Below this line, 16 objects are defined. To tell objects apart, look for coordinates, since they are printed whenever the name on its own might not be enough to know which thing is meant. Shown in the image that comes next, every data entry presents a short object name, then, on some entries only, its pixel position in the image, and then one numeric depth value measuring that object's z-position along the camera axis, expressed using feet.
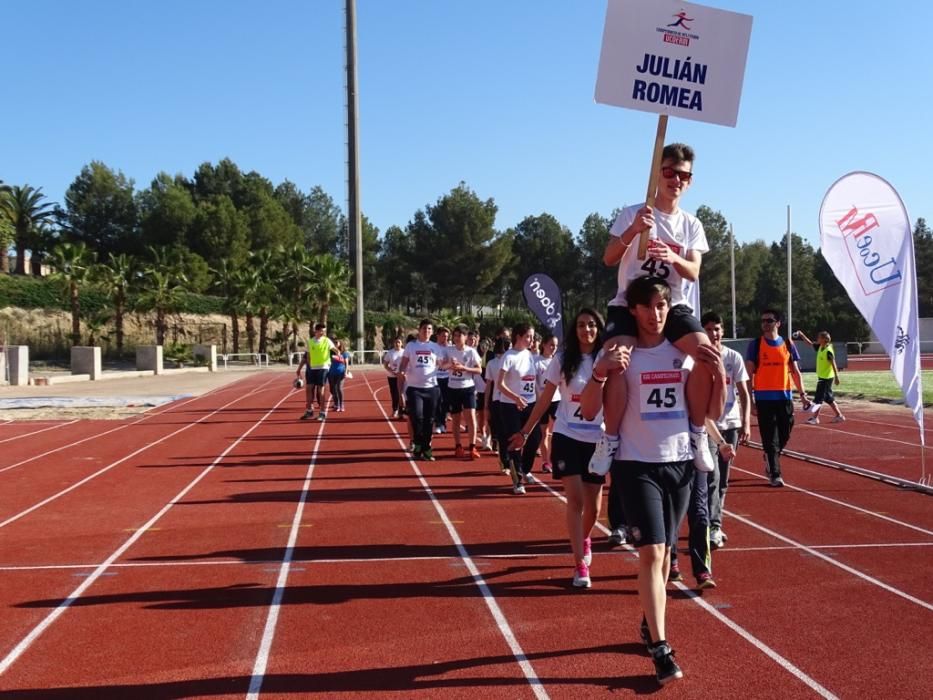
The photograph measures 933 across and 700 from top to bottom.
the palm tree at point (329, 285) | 176.65
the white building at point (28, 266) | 217.70
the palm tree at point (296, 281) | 176.55
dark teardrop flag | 48.37
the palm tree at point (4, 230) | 155.84
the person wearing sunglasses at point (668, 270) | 13.43
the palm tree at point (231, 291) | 177.88
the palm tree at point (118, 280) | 160.76
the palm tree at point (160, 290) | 164.25
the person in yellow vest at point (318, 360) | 55.06
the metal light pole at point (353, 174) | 160.76
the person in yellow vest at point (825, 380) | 54.70
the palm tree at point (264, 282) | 177.27
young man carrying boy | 12.94
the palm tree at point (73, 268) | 157.28
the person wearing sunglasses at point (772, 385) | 30.09
